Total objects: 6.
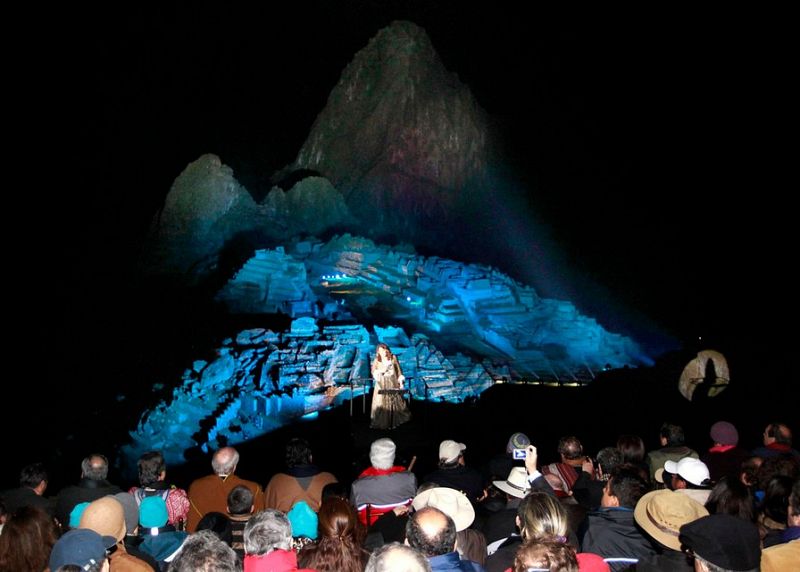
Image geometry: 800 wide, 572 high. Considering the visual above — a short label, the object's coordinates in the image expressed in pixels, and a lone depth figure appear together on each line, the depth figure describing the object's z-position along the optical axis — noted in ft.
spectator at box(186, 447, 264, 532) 13.56
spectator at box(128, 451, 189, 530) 12.84
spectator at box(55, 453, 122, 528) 13.34
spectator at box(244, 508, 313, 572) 8.96
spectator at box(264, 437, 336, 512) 13.91
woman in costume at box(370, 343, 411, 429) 27.73
